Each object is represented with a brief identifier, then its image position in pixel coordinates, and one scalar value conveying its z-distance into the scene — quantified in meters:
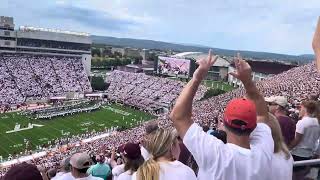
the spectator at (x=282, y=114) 2.88
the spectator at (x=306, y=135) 3.15
